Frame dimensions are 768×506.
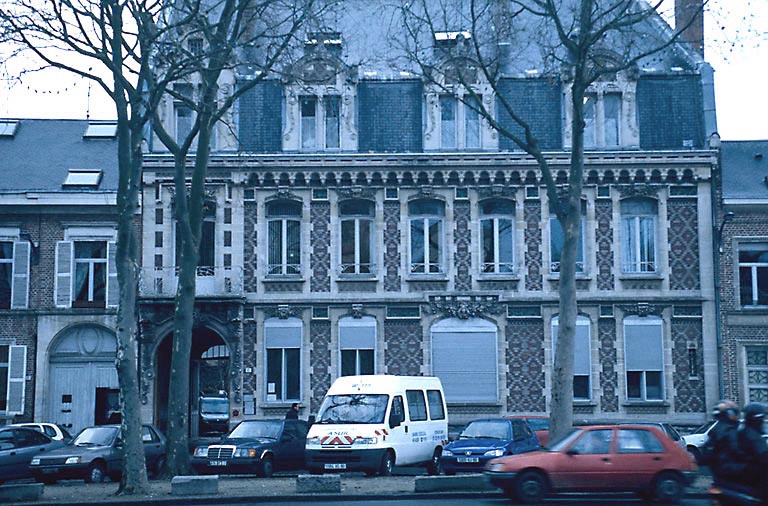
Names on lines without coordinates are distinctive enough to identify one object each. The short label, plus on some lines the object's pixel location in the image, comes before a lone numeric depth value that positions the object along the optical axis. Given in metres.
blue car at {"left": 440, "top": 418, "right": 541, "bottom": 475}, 25.34
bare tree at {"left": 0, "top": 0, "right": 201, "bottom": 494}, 21.33
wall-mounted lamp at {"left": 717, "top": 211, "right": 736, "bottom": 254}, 35.16
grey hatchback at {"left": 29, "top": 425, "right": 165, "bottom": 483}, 26.84
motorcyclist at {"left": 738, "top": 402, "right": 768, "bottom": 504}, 14.25
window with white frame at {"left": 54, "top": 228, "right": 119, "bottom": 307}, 36.81
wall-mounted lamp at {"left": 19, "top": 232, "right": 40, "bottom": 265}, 36.78
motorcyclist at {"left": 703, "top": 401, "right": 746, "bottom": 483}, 14.57
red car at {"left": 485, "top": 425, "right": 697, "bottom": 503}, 19.19
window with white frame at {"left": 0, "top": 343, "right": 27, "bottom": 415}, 36.16
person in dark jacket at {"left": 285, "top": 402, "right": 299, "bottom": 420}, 33.03
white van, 24.81
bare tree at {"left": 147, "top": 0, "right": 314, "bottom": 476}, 23.39
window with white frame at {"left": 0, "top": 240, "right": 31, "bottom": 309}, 36.66
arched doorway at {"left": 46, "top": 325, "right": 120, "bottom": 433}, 36.66
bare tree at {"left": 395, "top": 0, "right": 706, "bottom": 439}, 23.64
